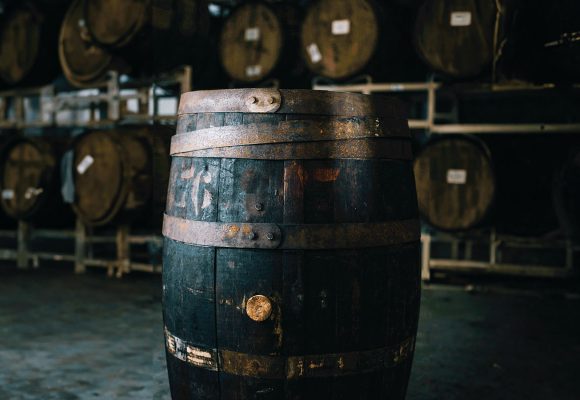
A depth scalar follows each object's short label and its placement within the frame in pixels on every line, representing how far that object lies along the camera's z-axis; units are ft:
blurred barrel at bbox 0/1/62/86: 23.09
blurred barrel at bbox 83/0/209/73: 19.42
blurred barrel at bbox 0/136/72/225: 21.65
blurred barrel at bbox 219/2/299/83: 20.76
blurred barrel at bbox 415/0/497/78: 17.28
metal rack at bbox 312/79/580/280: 17.46
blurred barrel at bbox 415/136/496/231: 17.29
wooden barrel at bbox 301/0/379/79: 18.88
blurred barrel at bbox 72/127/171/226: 19.75
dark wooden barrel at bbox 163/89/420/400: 6.84
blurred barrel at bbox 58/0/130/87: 21.45
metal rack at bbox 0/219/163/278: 20.93
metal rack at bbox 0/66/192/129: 20.67
